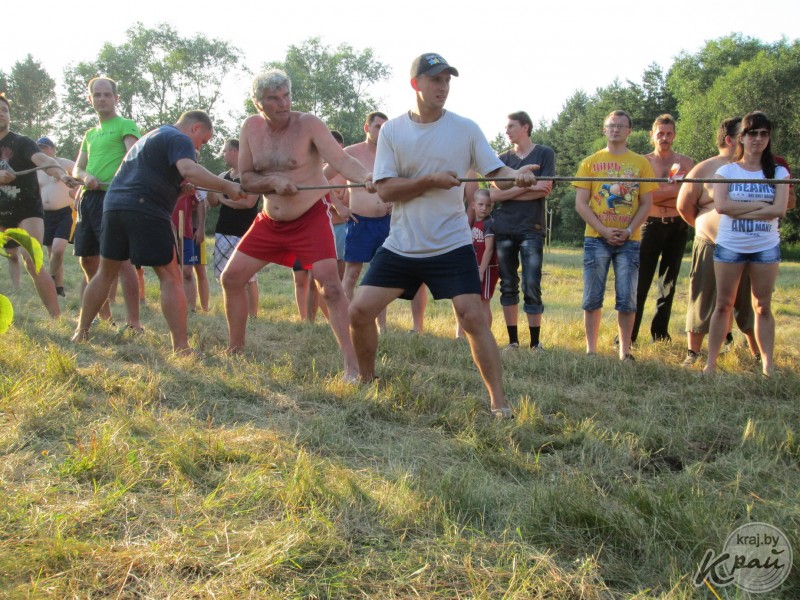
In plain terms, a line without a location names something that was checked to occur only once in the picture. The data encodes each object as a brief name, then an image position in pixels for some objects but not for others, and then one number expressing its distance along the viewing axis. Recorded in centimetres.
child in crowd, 708
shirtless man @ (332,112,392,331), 729
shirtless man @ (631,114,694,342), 668
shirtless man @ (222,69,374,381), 509
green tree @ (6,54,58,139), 6494
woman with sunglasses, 516
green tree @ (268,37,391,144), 5797
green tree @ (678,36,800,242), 3494
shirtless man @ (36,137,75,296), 959
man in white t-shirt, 420
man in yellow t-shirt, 614
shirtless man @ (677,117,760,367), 596
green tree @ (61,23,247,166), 5475
